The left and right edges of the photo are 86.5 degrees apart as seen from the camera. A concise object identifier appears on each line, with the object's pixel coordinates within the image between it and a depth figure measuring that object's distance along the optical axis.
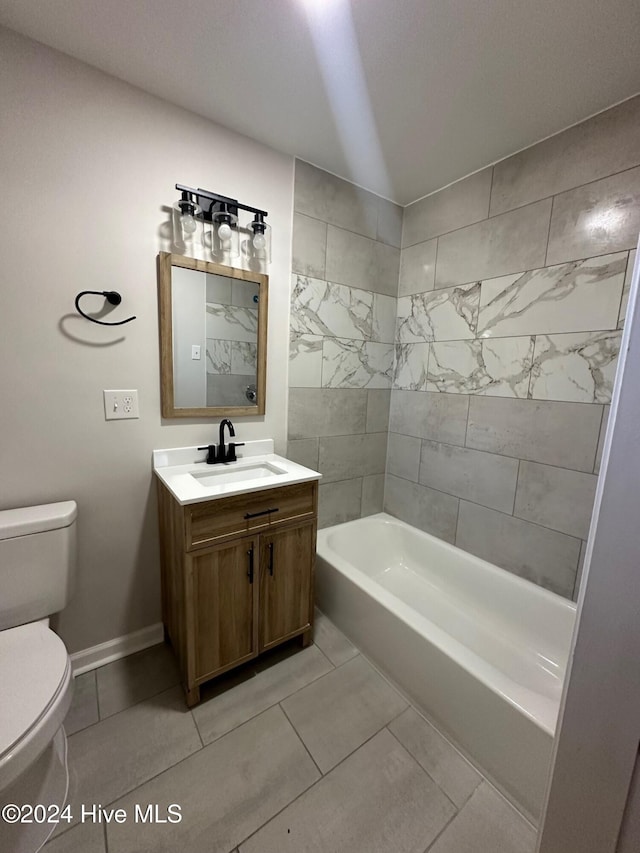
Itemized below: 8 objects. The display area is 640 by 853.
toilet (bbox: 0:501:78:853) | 0.89
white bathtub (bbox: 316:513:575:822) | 1.14
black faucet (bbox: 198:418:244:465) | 1.73
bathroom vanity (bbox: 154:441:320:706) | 1.35
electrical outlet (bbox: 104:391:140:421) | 1.49
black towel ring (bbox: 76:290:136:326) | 1.38
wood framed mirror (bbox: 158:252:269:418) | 1.57
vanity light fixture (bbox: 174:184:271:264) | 1.50
